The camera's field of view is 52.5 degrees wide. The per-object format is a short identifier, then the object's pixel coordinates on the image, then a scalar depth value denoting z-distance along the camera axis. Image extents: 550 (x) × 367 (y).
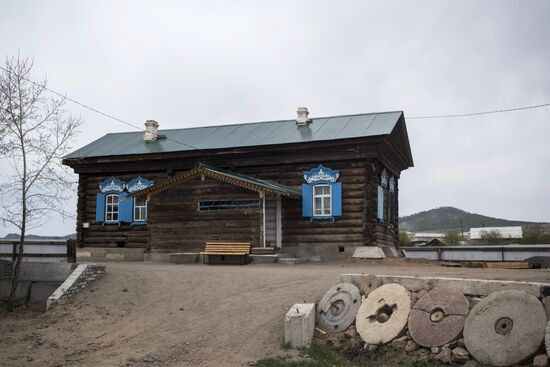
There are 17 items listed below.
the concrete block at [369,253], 21.70
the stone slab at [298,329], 9.88
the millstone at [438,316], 8.84
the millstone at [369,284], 10.78
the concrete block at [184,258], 21.54
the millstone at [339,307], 10.33
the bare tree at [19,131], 15.35
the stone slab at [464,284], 8.54
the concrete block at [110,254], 25.78
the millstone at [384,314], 9.48
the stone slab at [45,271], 15.42
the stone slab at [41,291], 15.30
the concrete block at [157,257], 22.42
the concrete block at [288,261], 20.30
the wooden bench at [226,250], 20.30
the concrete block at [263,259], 20.53
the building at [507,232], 74.00
